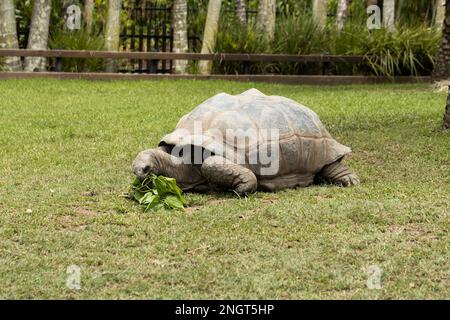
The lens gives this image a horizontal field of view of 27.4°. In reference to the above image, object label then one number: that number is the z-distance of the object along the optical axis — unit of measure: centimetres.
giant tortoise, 712
